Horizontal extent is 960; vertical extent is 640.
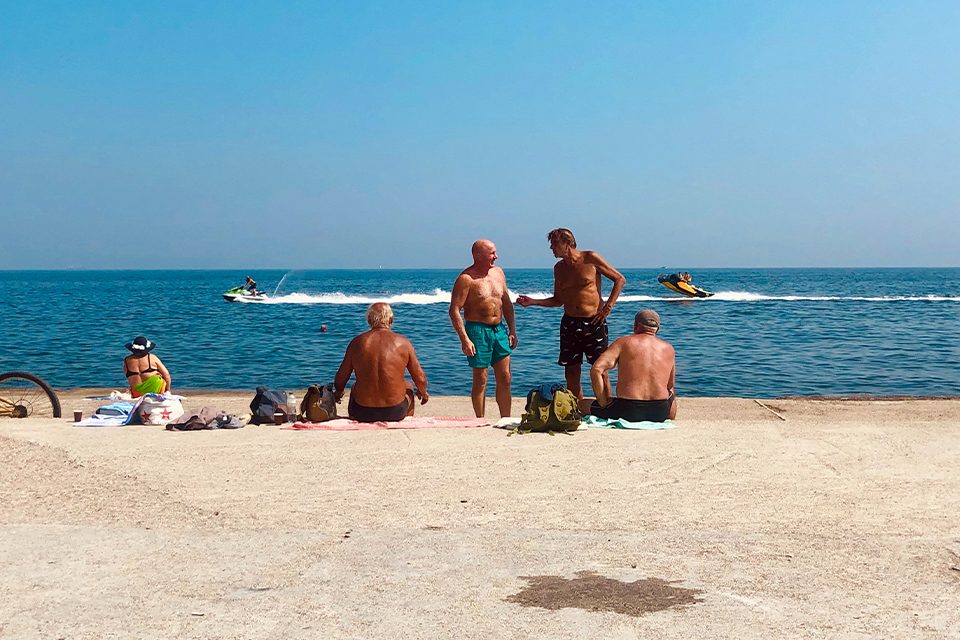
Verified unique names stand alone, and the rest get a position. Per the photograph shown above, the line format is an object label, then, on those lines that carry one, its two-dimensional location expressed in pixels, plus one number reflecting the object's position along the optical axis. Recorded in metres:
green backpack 7.05
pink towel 7.47
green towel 7.29
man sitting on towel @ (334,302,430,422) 7.49
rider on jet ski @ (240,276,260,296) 51.73
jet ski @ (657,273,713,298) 51.58
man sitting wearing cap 7.22
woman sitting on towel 9.89
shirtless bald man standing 7.95
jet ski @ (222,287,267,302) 54.34
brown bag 7.70
